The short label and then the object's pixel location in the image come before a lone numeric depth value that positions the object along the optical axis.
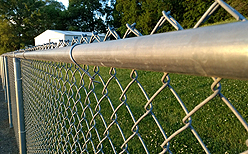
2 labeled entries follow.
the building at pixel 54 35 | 24.31
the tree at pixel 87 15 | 39.21
